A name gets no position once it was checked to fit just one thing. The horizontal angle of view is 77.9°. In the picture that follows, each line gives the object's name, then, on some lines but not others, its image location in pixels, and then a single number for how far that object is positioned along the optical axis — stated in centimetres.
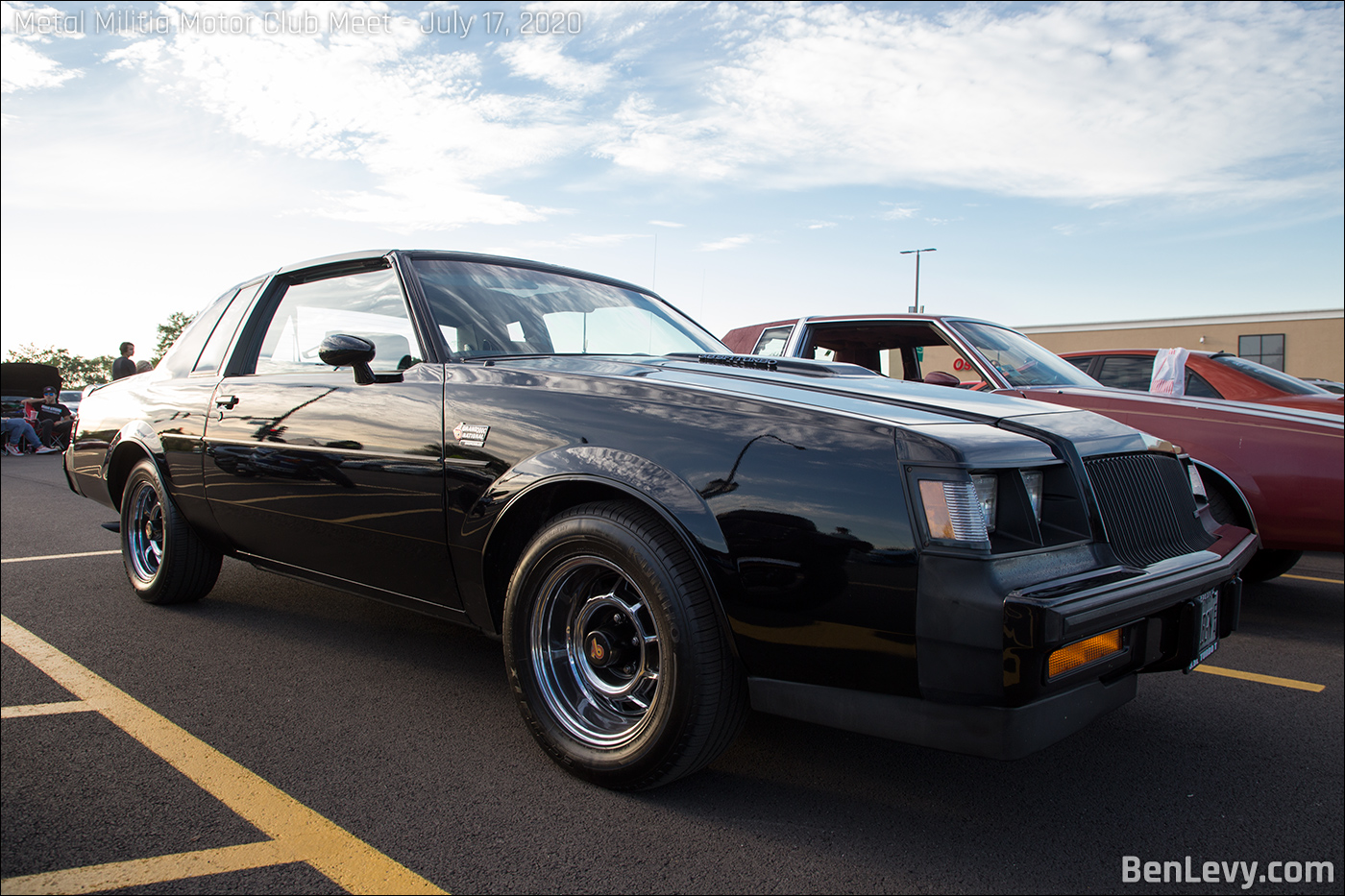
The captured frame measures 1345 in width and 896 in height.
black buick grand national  184
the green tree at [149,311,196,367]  8732
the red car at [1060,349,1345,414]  548
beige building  3688
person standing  908
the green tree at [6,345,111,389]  9088
